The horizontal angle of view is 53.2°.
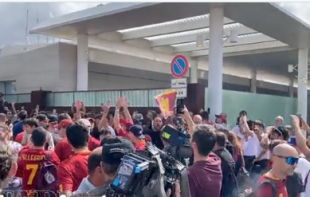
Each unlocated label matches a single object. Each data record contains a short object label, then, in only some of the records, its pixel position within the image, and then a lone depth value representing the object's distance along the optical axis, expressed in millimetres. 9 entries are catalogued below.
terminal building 10821
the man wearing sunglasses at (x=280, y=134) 4652
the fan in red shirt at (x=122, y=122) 5120
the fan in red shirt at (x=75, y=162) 2689
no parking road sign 7554
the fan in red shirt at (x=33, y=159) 3192
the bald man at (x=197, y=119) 5702
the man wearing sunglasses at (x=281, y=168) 2448
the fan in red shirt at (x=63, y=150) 3682
